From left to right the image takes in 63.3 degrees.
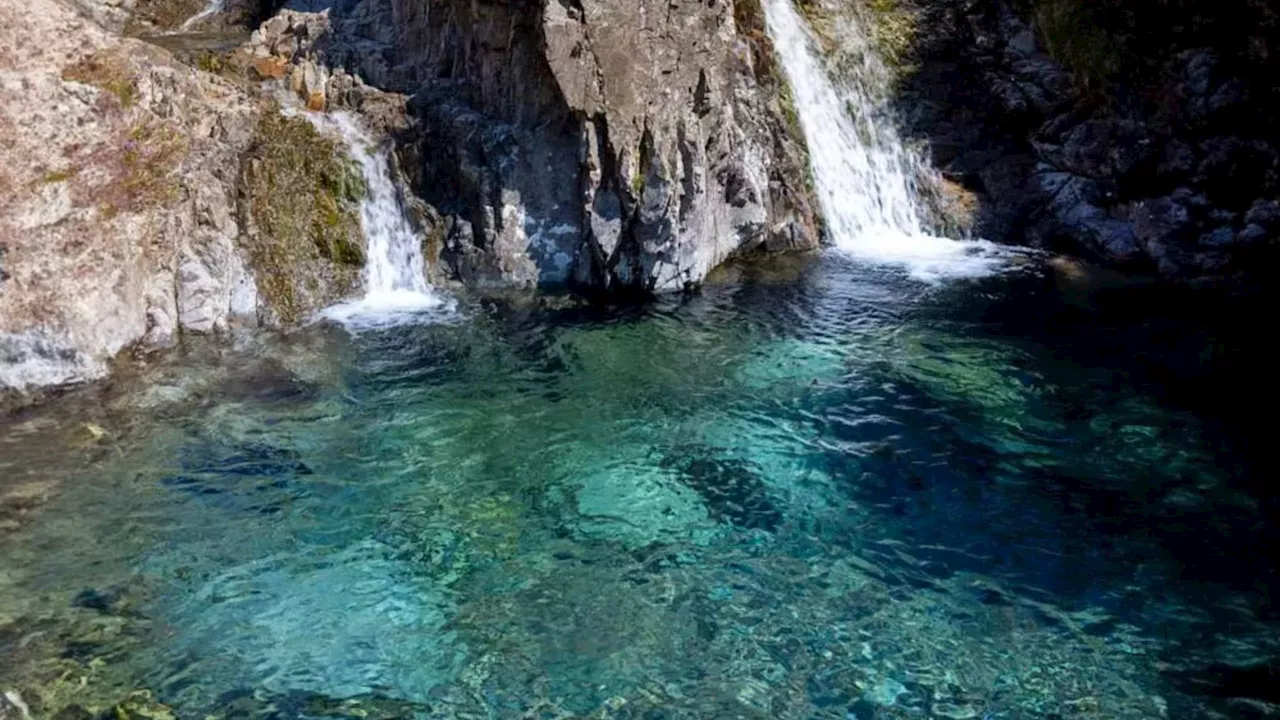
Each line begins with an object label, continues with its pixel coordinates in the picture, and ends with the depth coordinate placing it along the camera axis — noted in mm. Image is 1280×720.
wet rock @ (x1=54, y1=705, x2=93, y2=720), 8484
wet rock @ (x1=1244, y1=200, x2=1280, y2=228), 18969
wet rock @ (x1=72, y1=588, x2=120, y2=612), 9781
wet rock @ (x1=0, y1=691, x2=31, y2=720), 8195
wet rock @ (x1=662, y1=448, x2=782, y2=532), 11531
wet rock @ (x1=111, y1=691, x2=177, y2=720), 8516
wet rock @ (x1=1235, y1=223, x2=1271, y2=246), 18984
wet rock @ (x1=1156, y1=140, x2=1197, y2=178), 20047
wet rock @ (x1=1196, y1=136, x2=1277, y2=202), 19453
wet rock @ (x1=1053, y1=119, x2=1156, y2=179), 20484
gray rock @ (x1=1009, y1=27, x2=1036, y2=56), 22422
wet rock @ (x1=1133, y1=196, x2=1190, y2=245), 19766
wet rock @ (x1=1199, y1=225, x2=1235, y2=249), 19297
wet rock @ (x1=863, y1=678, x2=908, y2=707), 8703
